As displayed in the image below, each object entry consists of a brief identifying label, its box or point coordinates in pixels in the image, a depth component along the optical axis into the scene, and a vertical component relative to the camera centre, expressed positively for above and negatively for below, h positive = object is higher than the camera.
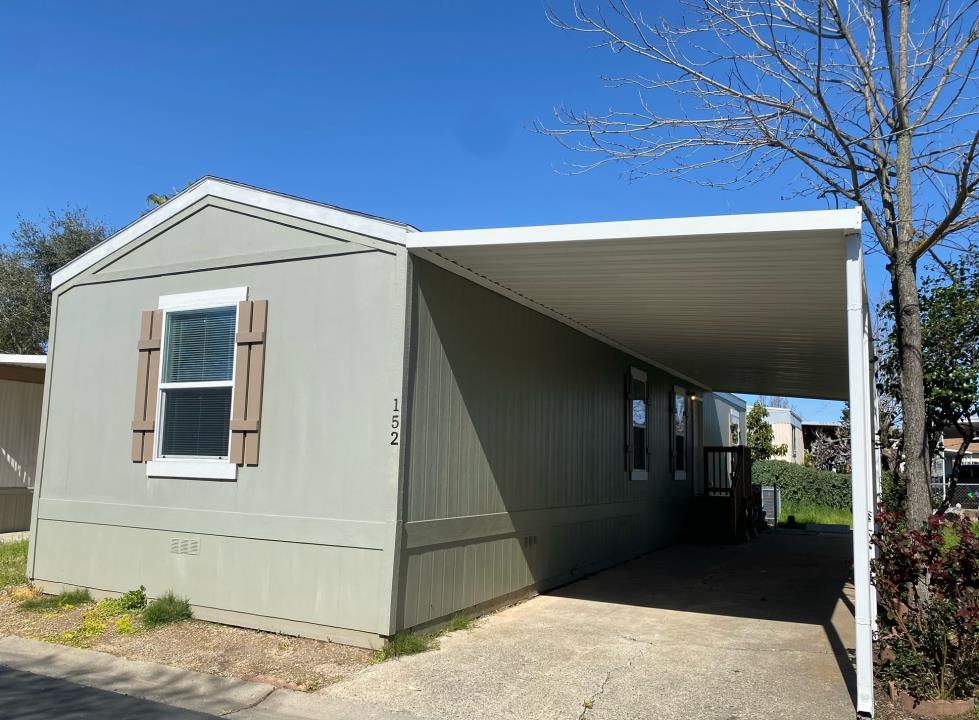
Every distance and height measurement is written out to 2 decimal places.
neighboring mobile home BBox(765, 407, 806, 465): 31.39 +1.33
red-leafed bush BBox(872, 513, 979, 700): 4.19 -0.82
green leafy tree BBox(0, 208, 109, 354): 18.34 +3.93
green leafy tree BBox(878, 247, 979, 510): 8.16 +1.23
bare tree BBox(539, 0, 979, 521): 6.37 +2.86
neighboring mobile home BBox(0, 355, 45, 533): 11.36 -0.02
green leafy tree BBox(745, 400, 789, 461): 28.16 +0.91
